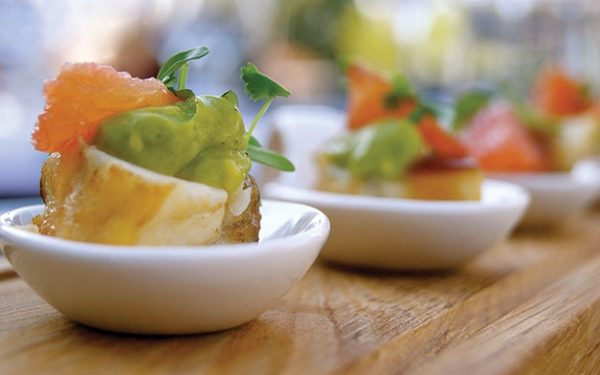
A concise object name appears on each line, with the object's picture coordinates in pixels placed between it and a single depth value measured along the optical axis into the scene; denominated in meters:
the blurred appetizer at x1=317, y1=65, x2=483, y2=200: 0.37
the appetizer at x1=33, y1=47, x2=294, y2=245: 0.27
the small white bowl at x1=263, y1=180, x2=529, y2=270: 0.35
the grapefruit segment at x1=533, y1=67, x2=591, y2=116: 0.55
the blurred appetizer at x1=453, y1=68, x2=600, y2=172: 0.47
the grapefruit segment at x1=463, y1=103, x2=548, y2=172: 0.47
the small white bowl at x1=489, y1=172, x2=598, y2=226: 0.46
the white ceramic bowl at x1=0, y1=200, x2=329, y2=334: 0.26
